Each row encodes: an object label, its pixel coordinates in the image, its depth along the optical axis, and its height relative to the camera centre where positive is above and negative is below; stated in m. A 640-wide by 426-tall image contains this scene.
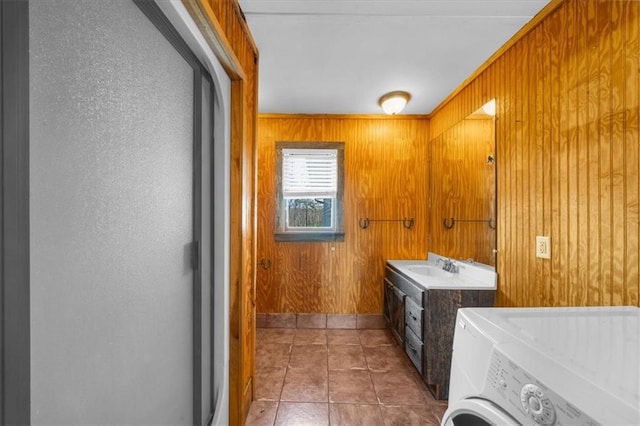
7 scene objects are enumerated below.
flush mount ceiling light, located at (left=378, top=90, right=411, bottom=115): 2.74 +1.07
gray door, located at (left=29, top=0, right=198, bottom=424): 0.66 -0.01
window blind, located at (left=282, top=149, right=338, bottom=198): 3.26 +0.45
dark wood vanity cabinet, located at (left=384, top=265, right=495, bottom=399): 2.04 -0.84
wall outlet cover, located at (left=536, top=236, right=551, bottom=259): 1.65 -0.20
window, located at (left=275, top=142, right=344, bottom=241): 3.25 +0.29
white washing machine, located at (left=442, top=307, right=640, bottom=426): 0.59 -0.38
